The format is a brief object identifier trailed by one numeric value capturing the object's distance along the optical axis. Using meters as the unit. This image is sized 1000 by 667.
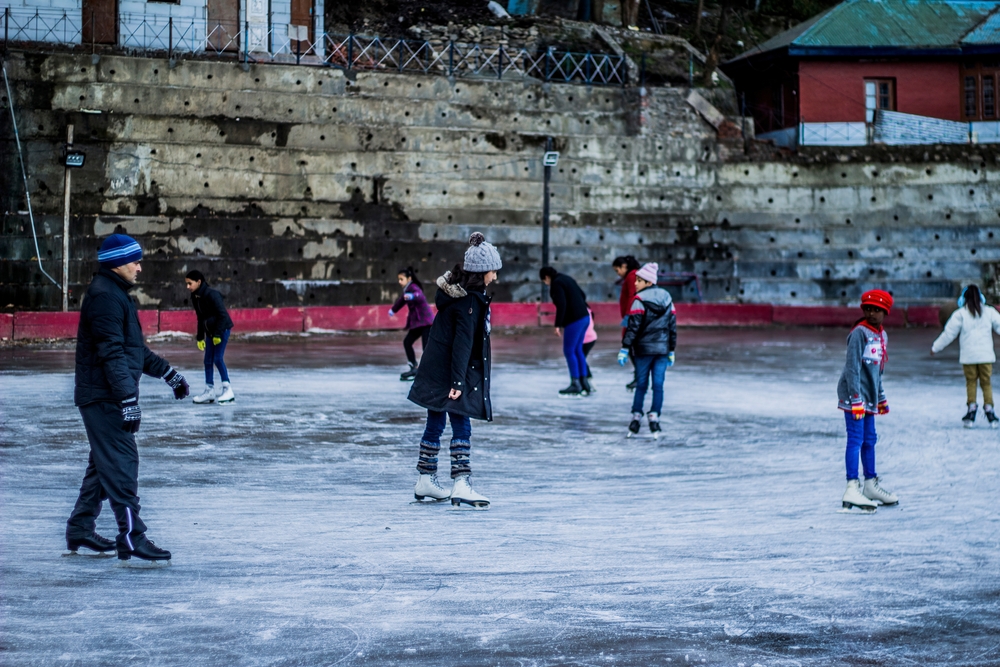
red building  36.47
